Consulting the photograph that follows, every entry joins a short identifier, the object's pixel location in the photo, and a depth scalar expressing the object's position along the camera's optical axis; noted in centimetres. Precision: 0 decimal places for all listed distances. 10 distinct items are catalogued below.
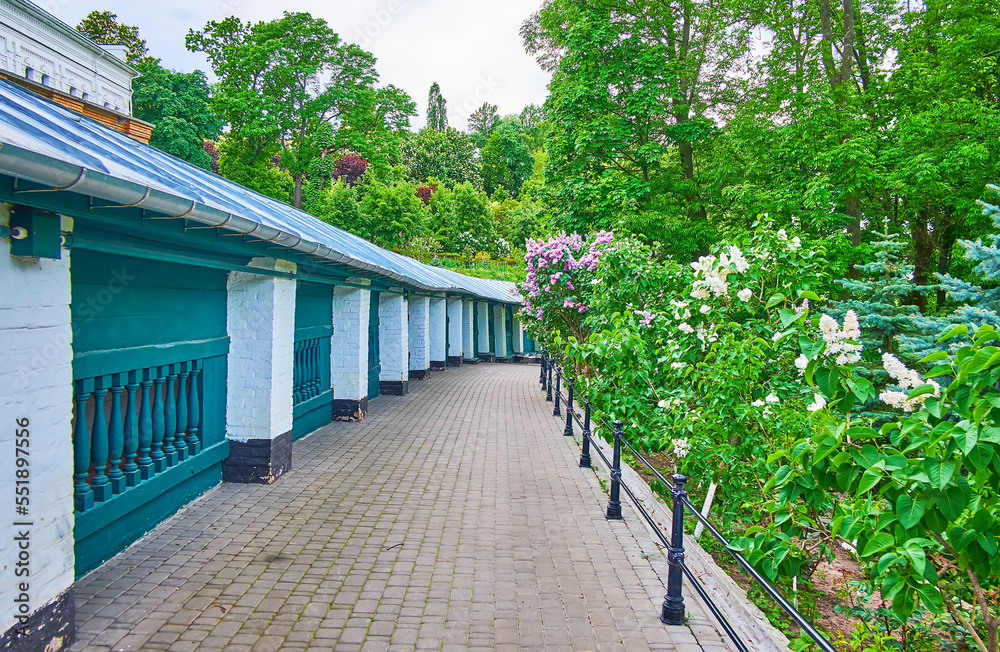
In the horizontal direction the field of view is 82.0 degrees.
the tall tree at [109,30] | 3653
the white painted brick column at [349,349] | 984
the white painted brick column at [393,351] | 1328
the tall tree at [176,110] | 3025
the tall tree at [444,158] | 5509
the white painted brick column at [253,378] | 631
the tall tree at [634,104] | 1406
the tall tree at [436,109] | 8375
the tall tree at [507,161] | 5912
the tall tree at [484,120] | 8019
